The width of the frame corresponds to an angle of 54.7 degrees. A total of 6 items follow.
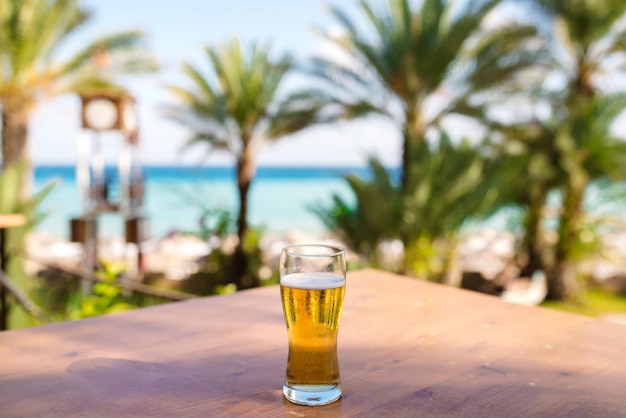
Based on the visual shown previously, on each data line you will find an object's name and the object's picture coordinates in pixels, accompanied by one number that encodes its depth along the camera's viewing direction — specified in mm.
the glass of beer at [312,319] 834
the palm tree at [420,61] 7082
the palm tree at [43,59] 9273
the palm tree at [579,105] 7492
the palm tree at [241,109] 8758
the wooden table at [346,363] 807
